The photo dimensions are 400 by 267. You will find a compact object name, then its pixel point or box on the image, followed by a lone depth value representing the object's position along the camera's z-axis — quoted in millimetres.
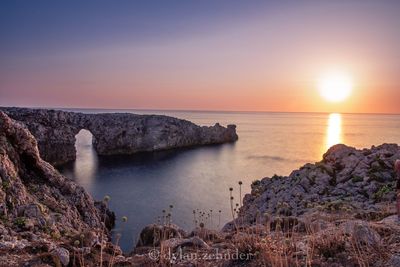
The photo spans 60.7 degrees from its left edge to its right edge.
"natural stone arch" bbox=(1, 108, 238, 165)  84812
